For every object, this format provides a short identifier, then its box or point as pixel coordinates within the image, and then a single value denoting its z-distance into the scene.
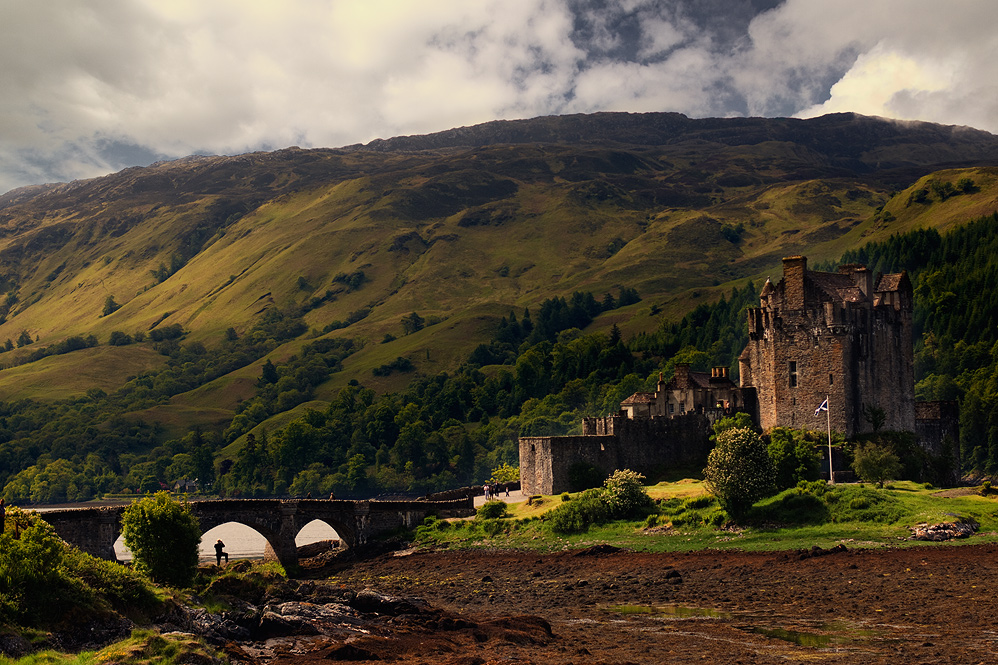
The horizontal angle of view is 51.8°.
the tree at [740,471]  72.56
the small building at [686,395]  101.06
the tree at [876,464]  78.81
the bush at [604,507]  80.25
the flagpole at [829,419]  78.29
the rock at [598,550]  73.12
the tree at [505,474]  144.62
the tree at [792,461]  78.19
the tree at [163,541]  57.62
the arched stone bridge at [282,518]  74.94
